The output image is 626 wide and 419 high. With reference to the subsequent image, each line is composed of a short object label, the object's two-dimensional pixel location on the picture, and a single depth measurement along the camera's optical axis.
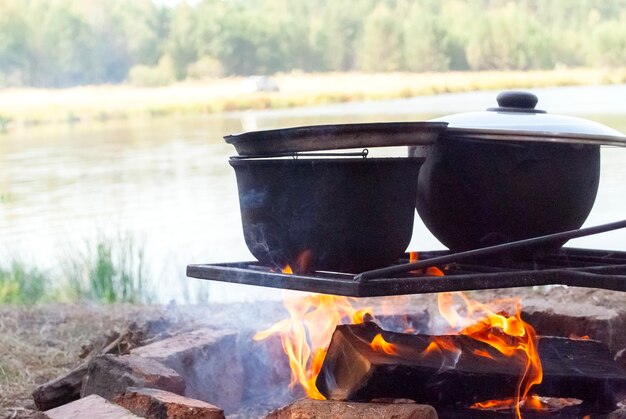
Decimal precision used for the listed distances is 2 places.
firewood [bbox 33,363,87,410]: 2.39
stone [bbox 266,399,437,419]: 2.03
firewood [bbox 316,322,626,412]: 2.16
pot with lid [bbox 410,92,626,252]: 2.19
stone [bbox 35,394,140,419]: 2.07
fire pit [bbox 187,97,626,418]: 2.08
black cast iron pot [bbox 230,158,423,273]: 2.06
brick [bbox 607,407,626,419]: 2.19
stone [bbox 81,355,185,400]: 2.23
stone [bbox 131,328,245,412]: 2.38
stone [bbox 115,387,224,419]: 2.10
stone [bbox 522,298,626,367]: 2.55
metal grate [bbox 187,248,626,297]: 2.03
